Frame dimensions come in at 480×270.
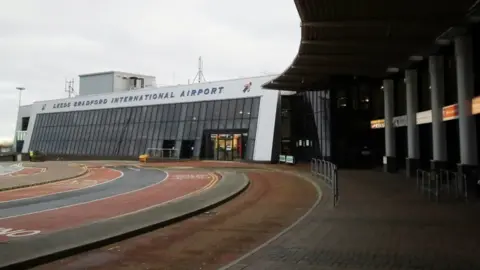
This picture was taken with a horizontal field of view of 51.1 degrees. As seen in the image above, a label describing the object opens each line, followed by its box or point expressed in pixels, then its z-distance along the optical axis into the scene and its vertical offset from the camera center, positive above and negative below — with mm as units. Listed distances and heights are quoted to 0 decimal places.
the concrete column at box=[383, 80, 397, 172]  30531 +2415
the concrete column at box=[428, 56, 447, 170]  22359 +2663
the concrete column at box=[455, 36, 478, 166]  18078 +2818
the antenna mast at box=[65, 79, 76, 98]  102438 +14626
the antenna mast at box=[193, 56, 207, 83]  83481 +15406
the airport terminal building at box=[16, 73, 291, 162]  49781 +4829
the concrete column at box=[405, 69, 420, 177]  26266 +2624
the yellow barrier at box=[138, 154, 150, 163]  53469 +449
